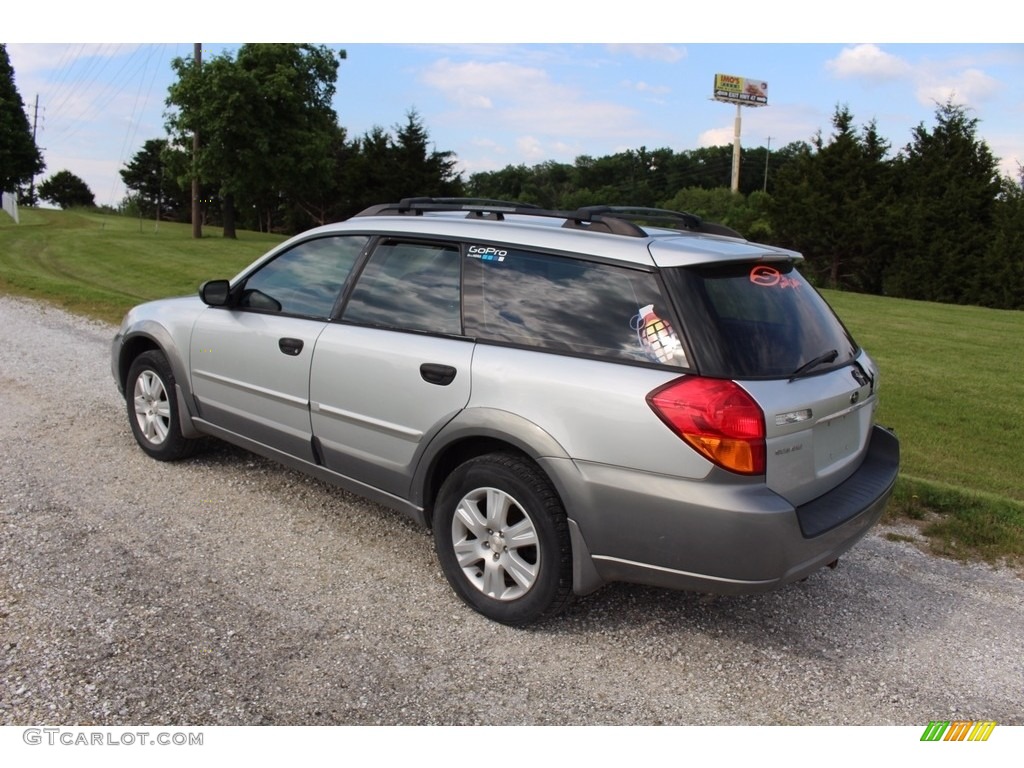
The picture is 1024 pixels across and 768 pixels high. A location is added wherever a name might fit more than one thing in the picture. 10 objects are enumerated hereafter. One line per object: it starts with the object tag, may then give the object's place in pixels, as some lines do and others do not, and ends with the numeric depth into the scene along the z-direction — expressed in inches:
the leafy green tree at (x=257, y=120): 1533.0
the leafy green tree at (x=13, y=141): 2310.5
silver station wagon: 121.1
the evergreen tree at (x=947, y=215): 1210.6
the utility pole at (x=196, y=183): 1545.3
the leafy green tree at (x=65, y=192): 3021.7
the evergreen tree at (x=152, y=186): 2748.5
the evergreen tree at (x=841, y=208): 1354.6
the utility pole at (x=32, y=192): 2621.6
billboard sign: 3673.7
